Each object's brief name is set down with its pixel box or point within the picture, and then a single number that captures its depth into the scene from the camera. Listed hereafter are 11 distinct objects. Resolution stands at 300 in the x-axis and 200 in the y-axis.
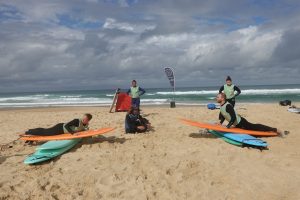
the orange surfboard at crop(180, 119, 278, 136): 5.05
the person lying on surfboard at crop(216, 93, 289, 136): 5.02
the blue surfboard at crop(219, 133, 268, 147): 4.60
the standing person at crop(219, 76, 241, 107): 6.23
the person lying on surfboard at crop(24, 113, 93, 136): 4.92
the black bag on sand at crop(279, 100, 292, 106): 10.93
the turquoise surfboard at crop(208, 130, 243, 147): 4.75
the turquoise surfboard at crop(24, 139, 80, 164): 4.07
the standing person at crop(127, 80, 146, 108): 7.60
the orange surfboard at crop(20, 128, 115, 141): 4.71
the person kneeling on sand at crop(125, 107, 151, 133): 5.65
